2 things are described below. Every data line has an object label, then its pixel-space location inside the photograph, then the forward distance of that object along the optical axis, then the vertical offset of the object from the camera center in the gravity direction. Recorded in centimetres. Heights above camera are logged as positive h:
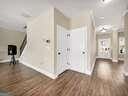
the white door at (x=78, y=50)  296 -15
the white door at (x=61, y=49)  274 -9
